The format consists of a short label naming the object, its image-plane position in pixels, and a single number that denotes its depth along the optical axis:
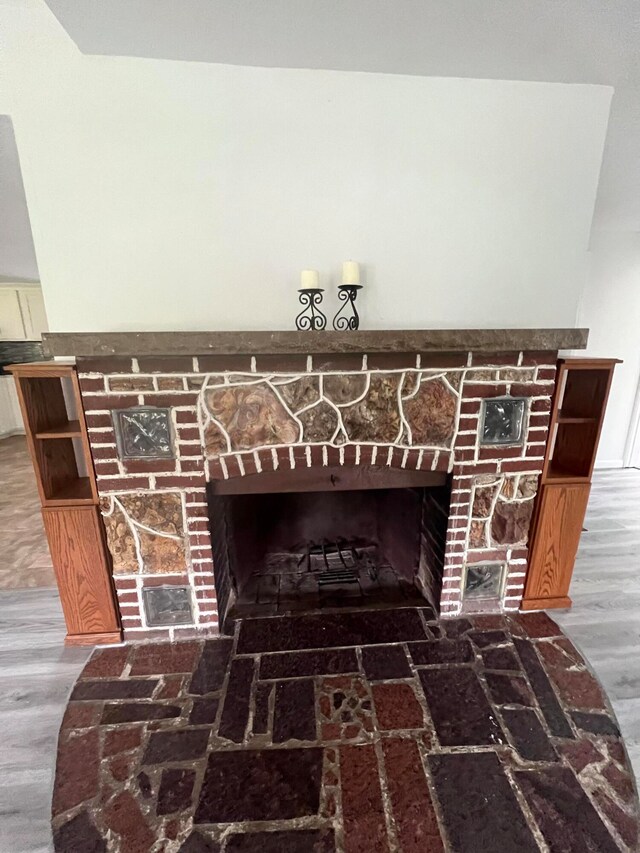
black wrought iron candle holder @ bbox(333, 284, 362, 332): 1.65
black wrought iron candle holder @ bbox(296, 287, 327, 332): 1.67
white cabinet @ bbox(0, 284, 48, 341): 4.97
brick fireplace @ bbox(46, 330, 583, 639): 1.54
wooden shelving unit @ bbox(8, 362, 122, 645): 1.59
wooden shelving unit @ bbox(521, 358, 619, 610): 1.80
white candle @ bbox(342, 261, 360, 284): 1.59
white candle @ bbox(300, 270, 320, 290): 1.58
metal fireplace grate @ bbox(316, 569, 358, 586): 2.17
